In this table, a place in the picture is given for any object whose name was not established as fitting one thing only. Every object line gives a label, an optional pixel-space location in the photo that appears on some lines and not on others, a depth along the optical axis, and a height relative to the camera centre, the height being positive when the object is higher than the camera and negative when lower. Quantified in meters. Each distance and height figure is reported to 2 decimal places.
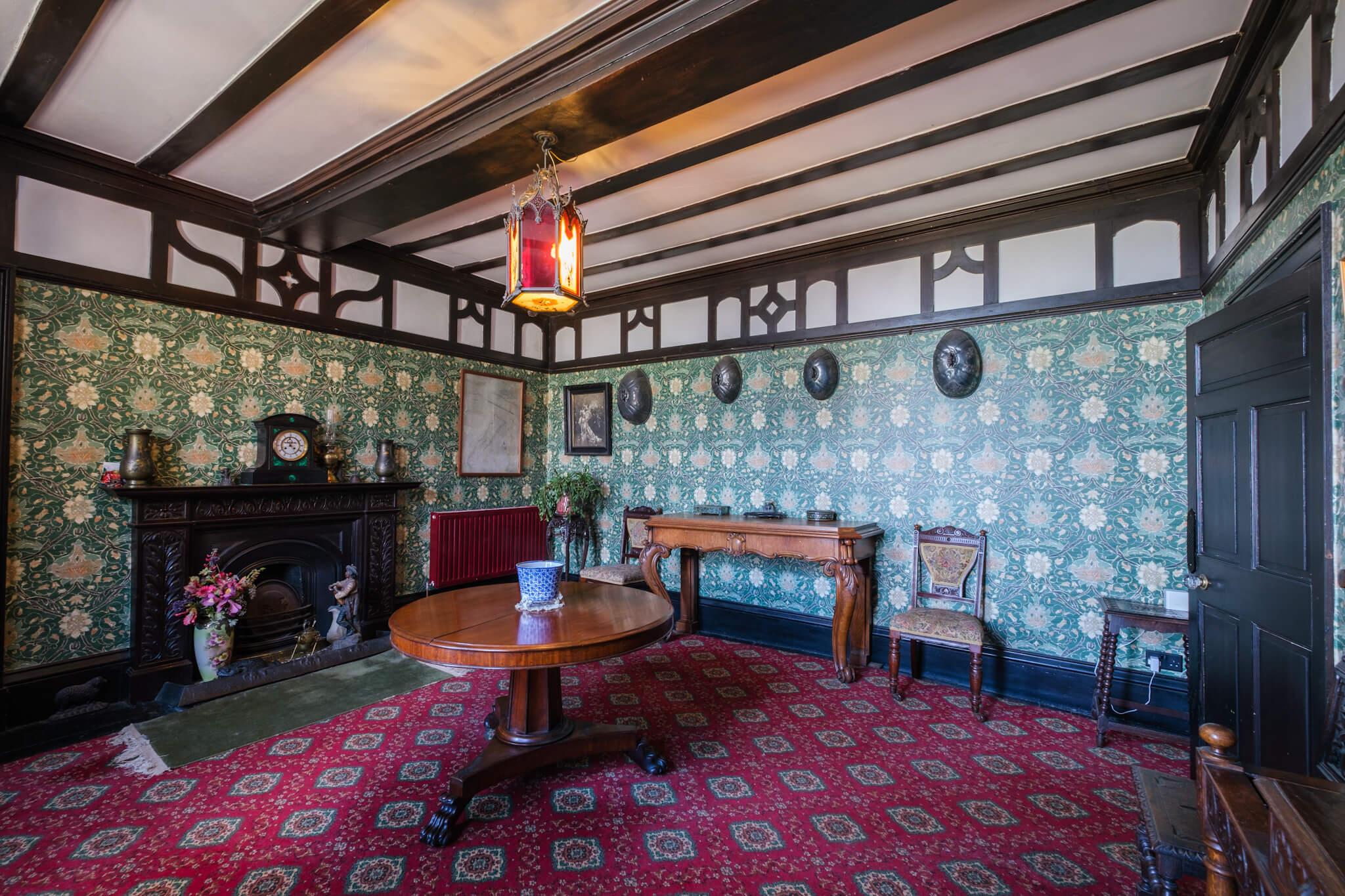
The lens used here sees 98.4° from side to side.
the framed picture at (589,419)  5.93 +0.40
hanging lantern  2.52 +0.89
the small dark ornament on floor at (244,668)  3.63 -1.36
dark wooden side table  2.97 -0.86
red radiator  5.12 -0.82
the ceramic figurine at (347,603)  4.26 -1.10
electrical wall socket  3.33 -1.14
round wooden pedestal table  2.09 -0.70
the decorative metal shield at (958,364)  3.91 +0.66
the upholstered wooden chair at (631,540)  4.96 -0.76
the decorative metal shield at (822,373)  4.50 +0.67
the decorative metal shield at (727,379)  5.00 +0.69
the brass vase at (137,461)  3.36 -0.04
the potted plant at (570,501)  5.53 -0.42
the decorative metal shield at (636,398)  5.59 +0.59
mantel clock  3.98 +0.02
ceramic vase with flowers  3.57 -0.98
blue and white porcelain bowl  2.69 -0.58
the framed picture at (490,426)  5.50 +0.31
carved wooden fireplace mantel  3.42 -0.55
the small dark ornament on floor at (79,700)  3.16 -1.37
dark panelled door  1.80 -0.20
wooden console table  3.84 -0.63
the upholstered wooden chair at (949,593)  3.41 -0.89
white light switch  3.29 -0.78
